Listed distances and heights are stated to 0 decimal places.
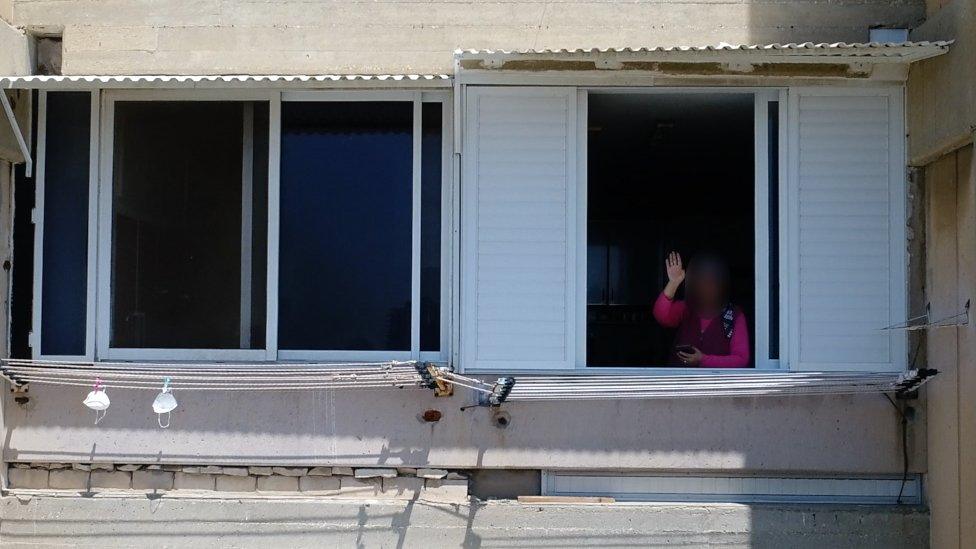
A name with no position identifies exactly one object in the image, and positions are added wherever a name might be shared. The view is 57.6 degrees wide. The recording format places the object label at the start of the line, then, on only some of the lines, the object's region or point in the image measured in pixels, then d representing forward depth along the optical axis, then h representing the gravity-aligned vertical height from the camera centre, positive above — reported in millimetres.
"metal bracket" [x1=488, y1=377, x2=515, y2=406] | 4867 -563
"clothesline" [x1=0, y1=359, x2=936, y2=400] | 4918 -529
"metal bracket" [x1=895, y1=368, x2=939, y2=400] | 4781 -507
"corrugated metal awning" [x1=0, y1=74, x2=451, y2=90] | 4848 +1130
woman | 5359 -179
